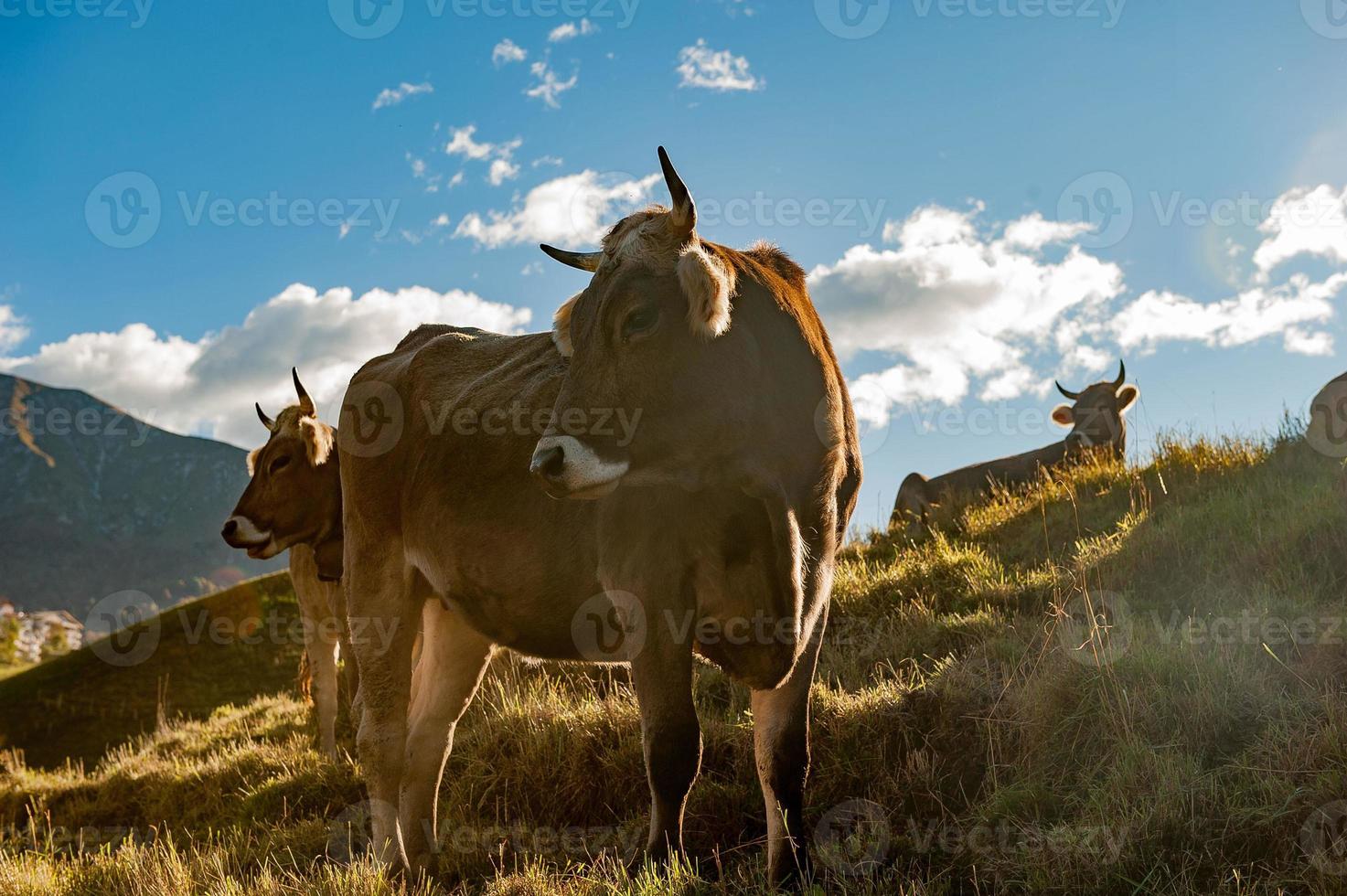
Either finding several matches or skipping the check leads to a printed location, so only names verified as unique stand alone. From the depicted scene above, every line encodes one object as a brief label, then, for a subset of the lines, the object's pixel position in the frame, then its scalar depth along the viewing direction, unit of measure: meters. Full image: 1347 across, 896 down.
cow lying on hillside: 14.80
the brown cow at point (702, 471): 3.68
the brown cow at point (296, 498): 8.81
